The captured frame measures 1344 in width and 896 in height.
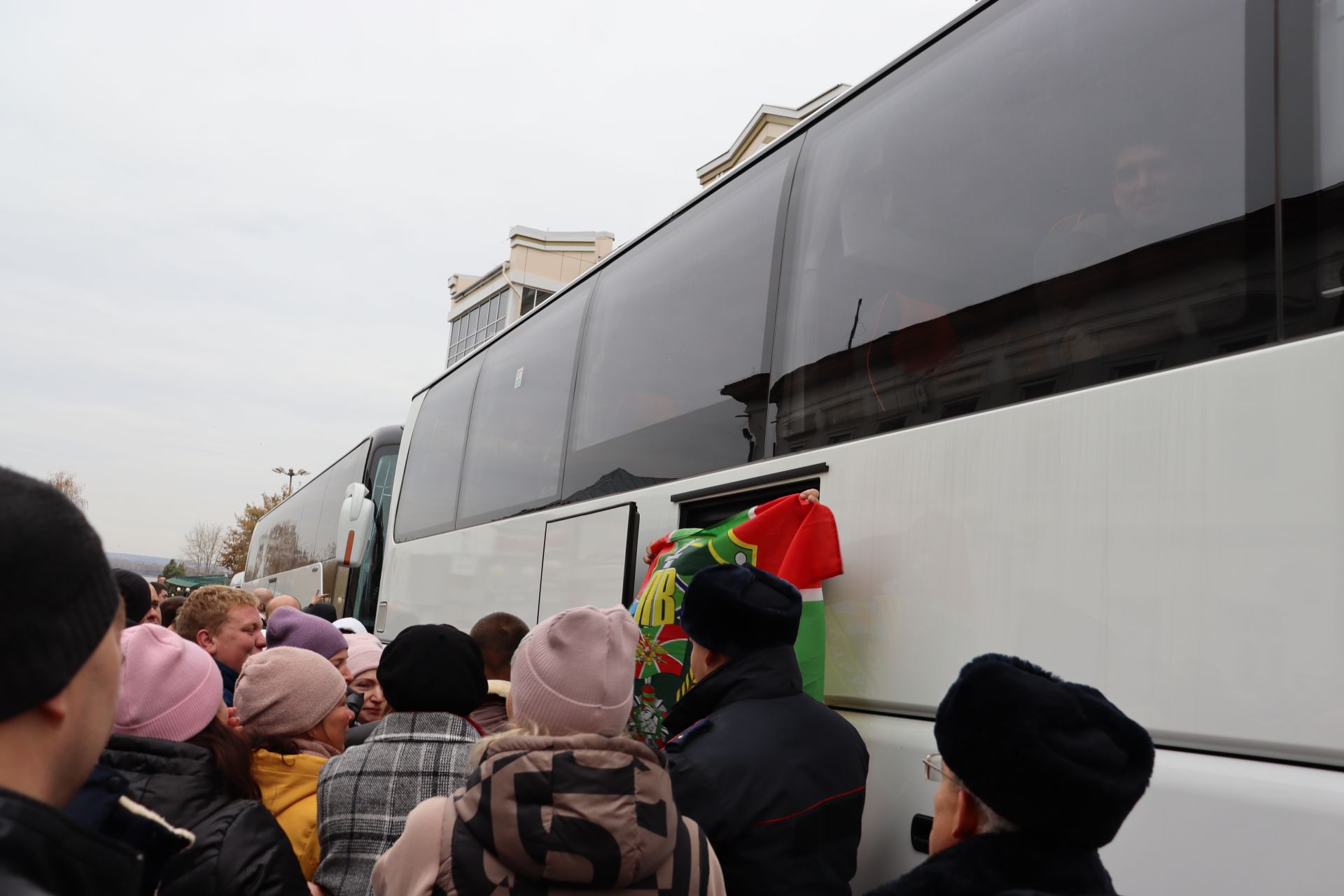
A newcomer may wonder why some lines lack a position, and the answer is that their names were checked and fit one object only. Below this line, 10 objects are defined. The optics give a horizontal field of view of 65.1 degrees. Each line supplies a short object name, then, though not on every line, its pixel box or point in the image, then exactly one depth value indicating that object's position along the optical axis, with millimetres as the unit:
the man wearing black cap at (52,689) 949
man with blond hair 4242
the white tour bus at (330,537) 12508
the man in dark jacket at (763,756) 2607
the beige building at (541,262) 38625
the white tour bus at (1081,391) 2002
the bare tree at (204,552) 89500
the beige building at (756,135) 19859
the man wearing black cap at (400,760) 2652
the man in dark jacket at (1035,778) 1454
